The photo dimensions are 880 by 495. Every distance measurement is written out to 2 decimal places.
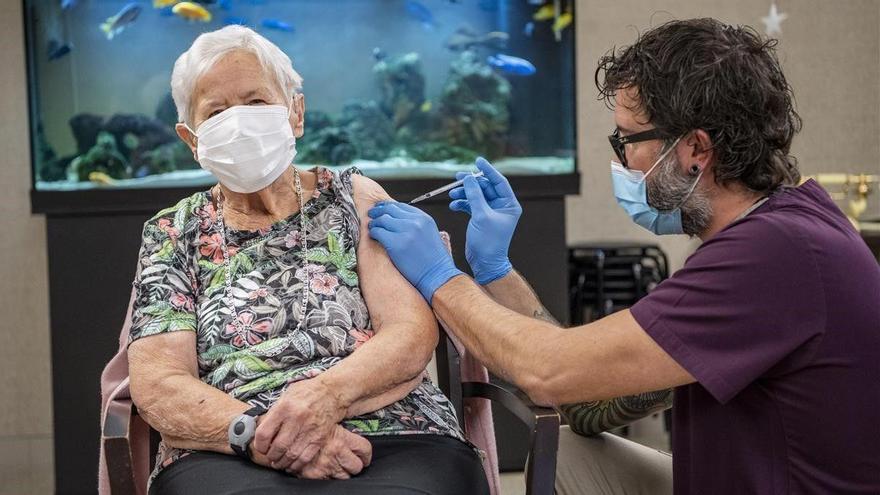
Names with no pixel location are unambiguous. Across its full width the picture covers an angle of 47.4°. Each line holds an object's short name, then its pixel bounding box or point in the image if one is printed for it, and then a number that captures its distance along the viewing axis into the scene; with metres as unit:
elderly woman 1.68
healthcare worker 1.44
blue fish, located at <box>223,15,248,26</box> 3.76
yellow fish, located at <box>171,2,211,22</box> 3.65
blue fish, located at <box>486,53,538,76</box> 3.70
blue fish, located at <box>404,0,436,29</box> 3.72
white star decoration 4.53
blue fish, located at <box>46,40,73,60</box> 3.51
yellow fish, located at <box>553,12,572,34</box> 3.61
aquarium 3.55
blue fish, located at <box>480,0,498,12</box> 3.73
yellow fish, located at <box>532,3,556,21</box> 3.65
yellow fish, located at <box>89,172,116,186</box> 3.51
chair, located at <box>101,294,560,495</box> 1.71
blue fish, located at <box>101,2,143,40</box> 3.56
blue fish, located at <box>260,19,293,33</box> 3.73
